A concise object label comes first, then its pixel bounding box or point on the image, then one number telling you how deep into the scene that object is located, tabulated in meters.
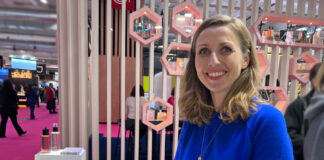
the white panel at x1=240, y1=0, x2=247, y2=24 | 2.57
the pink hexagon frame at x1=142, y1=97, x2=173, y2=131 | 2.46
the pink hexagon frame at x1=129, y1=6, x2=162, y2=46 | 2.32
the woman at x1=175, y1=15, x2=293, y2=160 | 0.65
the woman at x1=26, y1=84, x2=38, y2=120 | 6.91
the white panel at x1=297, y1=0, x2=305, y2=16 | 2.65
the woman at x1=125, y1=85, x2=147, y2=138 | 2.81
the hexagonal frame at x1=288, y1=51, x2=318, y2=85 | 2.57
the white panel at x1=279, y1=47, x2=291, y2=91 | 2.66
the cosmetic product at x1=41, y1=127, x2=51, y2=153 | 2.08
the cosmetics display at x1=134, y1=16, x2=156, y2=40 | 2.42
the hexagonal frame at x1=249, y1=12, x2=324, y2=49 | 2.48
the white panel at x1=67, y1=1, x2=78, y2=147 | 2.35
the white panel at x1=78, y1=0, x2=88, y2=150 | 2.34
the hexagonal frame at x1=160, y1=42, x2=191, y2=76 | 2.39
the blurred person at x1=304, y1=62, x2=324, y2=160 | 0.89
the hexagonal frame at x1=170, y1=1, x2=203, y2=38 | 2.39
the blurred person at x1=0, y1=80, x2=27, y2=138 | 4.39
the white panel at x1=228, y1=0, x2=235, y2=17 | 2.53
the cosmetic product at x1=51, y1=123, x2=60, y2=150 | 2.11
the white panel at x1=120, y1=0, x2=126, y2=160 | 2.37
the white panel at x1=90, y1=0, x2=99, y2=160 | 2.32
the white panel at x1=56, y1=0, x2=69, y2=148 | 2.37
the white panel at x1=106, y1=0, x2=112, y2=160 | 2.33
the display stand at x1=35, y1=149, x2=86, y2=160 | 2.03
